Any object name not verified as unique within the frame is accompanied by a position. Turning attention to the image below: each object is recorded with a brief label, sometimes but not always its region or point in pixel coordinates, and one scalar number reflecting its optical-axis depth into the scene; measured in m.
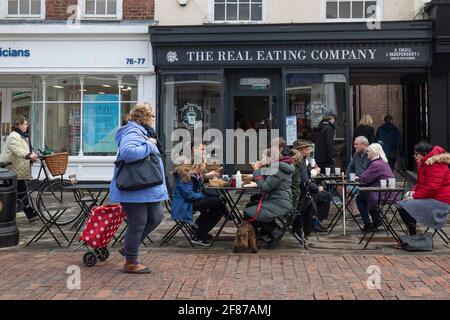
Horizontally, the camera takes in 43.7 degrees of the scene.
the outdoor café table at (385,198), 7.27
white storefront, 12.62
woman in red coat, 6.89
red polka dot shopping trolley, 6.20
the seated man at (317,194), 7.88
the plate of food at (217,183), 7.24
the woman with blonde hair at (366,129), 12.05
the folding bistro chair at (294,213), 7.18
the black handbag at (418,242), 6.94
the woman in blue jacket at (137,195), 5.61
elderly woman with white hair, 7.88
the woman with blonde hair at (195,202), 7.06
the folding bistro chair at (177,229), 7.35
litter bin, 7.25
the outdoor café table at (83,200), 7.36
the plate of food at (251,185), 7.09
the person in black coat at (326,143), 10.84
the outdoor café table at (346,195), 8.02
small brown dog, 6.88
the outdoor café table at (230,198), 7.10
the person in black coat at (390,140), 13.68
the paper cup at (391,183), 7.50
